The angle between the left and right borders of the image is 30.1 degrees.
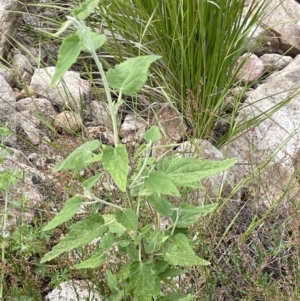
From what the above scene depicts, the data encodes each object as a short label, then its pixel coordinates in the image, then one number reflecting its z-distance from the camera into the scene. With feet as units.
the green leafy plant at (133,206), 3.59
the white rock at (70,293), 5.83
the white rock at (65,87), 9.08
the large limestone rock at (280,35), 11.27
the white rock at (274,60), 10.80
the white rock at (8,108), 8.16
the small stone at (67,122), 8.18
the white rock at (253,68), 10.16
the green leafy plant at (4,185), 5.68
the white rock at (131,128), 8.33
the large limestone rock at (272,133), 7.60
